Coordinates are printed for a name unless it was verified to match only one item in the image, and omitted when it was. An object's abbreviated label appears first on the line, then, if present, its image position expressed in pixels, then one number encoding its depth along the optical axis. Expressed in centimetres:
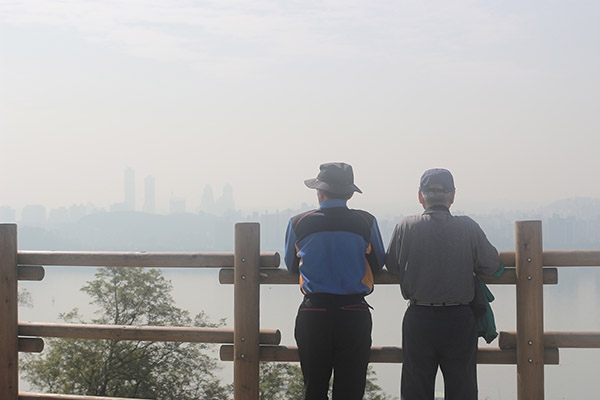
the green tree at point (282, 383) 2344
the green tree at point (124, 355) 2061
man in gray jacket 420
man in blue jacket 420
